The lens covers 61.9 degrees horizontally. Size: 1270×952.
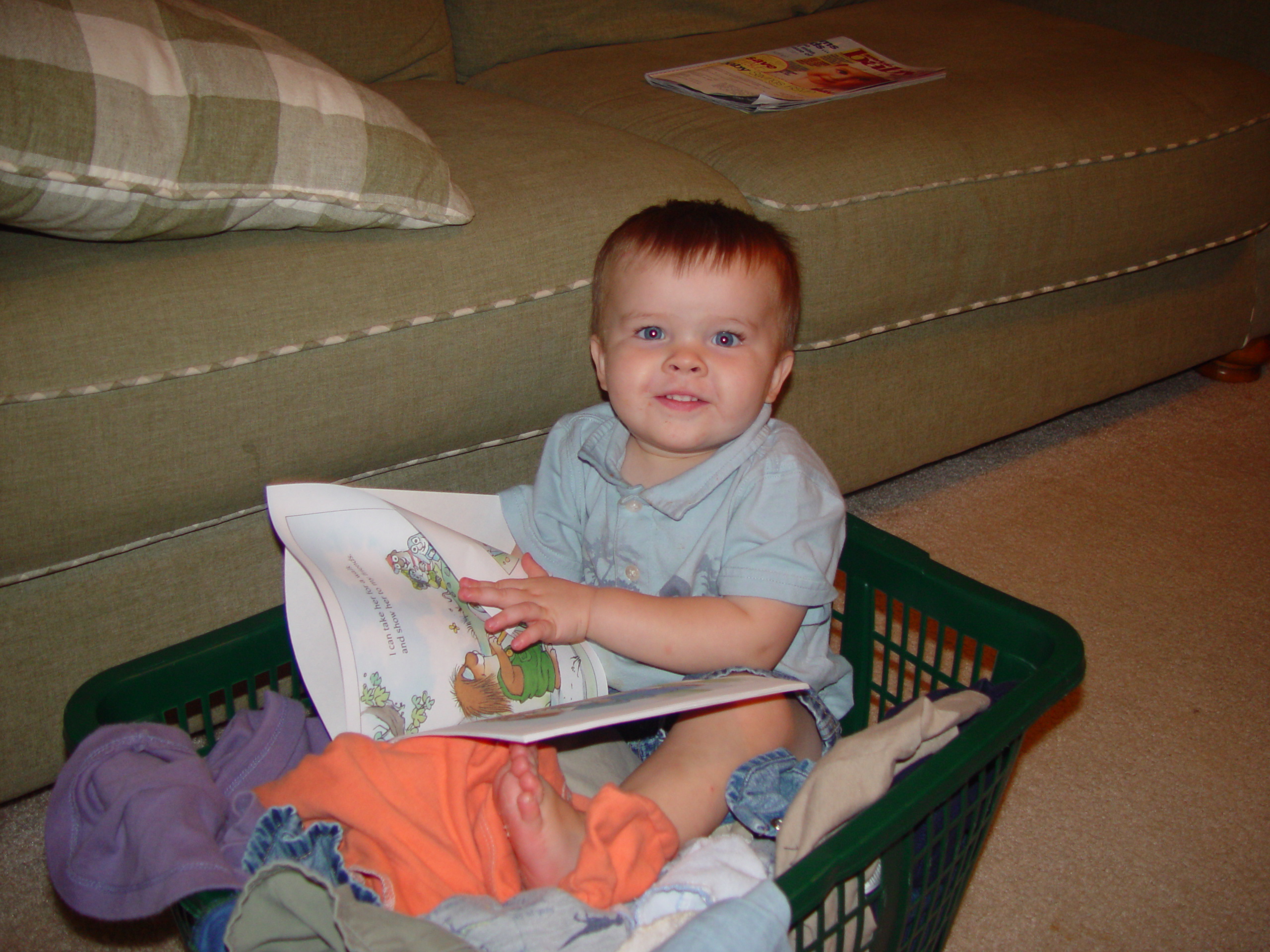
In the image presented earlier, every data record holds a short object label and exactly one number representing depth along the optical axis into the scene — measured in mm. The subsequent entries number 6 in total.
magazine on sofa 1217
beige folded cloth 585
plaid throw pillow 697
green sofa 747
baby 744
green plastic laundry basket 533
